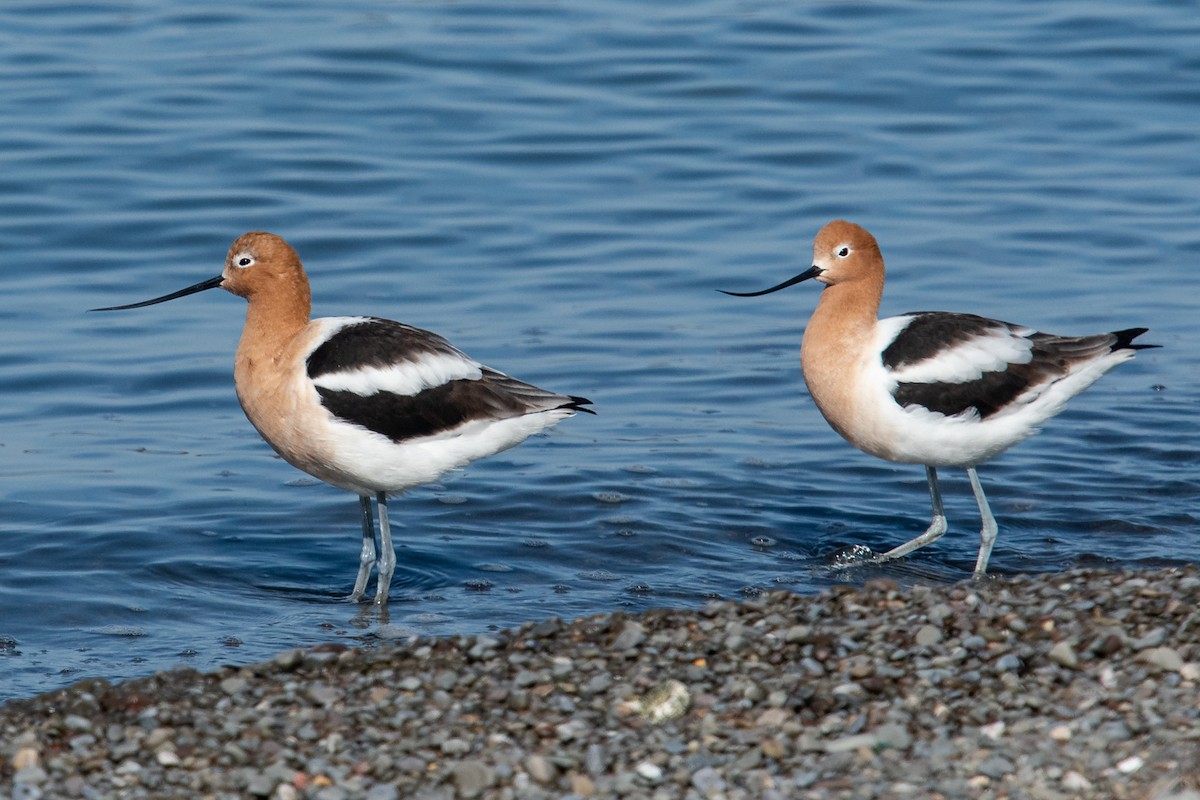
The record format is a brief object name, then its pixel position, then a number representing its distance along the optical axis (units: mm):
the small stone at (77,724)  12281
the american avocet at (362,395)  17406
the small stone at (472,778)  11086
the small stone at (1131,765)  10500
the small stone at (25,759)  11609
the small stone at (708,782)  10930
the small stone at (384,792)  11008
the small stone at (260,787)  11164
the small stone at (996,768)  10789
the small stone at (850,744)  11336
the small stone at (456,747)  11641
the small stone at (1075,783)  10445
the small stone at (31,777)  11391
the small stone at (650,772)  11164
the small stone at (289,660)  13547
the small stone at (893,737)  11352
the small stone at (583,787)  11023
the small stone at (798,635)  13414
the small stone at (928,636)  13172
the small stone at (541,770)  11203
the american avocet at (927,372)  18344
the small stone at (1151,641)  12586
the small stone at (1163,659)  12109
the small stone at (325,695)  12578
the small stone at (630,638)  13609
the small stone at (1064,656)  12469
